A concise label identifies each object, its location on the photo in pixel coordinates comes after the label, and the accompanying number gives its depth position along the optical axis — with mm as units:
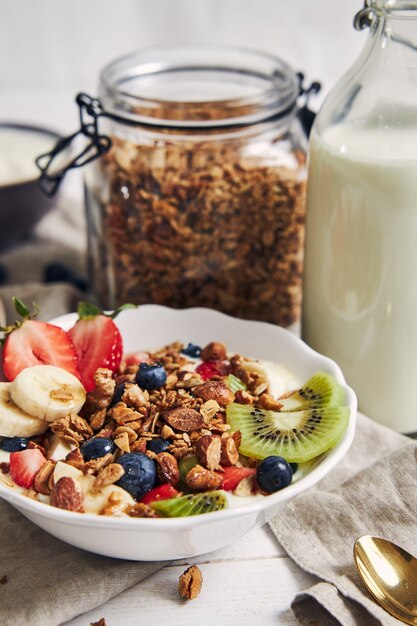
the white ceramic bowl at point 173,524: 511
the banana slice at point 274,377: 606
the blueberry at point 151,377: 584
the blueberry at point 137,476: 534
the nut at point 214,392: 578
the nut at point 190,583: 540
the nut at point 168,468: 540
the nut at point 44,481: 539
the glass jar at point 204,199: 664
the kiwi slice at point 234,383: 596
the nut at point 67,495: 523
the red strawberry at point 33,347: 597
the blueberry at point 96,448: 547
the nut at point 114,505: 523
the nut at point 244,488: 540
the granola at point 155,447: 528
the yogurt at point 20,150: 806
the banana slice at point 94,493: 527
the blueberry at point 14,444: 563
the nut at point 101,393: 576
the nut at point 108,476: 530
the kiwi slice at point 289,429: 553
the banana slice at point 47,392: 565
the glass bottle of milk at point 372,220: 600
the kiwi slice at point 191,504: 522
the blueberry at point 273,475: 536
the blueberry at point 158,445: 551
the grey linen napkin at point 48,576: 530
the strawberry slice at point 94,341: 612
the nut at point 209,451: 541
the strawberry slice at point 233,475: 544
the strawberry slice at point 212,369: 614
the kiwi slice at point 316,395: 584
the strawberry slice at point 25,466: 543
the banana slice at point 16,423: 562
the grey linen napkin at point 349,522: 528
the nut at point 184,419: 558
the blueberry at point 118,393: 577
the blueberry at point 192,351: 643
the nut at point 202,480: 533
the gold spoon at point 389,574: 527
